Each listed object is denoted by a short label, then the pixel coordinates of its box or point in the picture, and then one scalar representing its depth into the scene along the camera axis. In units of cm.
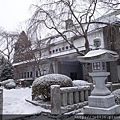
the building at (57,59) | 2073
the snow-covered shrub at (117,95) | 813
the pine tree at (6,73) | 2739
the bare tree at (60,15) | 1279
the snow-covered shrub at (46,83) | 881
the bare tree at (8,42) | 3186
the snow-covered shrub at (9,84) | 2075
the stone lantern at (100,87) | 596
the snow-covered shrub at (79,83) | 1170
